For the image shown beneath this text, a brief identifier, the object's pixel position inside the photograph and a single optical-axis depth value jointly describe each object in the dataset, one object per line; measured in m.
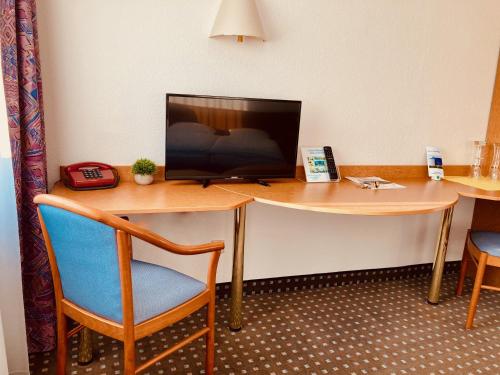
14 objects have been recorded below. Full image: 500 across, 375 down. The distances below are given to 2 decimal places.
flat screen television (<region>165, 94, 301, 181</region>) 2.12
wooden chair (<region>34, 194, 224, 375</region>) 1.31
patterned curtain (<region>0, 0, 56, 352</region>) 1.64
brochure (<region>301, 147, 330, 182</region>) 2.46
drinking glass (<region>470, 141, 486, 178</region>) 2.88
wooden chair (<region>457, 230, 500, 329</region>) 2.30
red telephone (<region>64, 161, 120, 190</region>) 2.00
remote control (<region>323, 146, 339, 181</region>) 2.51
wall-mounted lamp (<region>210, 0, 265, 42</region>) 2.11
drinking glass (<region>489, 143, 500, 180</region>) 2.83
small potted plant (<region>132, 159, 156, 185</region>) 2.15
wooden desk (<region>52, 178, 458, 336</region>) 1.87
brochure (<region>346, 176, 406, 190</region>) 2.41
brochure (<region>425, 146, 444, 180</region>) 2.75
